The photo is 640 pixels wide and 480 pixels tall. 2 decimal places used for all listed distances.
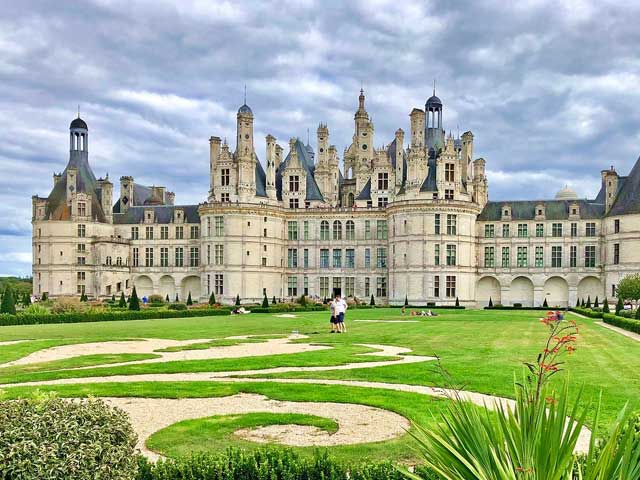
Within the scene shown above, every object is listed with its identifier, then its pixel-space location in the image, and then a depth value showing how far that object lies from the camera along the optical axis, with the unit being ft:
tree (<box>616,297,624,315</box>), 143.39
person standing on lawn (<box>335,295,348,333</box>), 99.40
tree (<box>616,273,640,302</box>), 161.27
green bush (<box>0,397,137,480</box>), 21.07
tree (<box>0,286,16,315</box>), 134.72
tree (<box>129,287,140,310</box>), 165.48
